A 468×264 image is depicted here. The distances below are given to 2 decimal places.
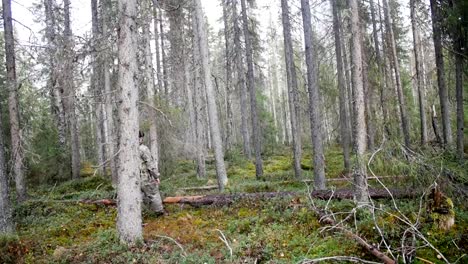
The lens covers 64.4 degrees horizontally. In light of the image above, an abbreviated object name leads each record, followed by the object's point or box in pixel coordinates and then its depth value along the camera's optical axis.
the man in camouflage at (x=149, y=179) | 9.30
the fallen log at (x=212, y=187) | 14.60
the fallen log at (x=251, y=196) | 8.70
